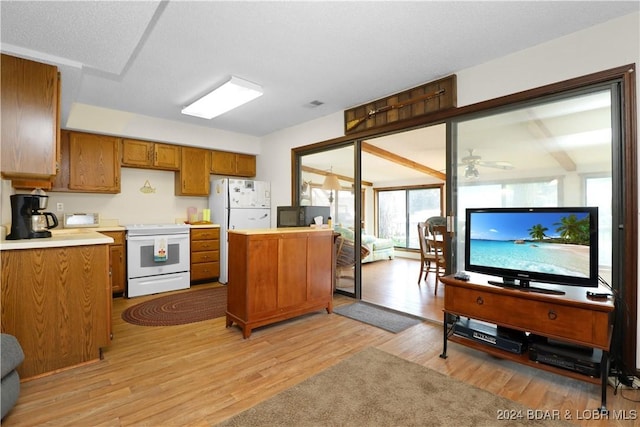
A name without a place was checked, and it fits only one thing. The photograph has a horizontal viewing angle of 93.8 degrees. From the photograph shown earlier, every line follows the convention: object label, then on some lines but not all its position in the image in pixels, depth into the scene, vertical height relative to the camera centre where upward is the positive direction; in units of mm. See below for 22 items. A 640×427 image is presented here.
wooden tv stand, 1826 -706
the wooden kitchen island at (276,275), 2863 -636
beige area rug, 1707 -1183
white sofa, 6884 -859
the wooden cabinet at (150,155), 4488 +931
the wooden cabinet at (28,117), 2200 +742
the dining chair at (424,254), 4820 -680
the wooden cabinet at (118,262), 4093 -653
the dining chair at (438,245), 4367 -498
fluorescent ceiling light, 3252 +1380
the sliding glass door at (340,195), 4223 +279
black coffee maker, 2393 -1
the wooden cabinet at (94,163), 4078 +731
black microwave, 3850 -32
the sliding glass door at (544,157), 2254 +483
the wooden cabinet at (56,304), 2062 -656
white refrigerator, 4898 +135
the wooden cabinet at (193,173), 4969 +692
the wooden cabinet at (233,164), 5309 +921
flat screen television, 2049 -245
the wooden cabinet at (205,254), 4781 -653
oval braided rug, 3287 -1155
